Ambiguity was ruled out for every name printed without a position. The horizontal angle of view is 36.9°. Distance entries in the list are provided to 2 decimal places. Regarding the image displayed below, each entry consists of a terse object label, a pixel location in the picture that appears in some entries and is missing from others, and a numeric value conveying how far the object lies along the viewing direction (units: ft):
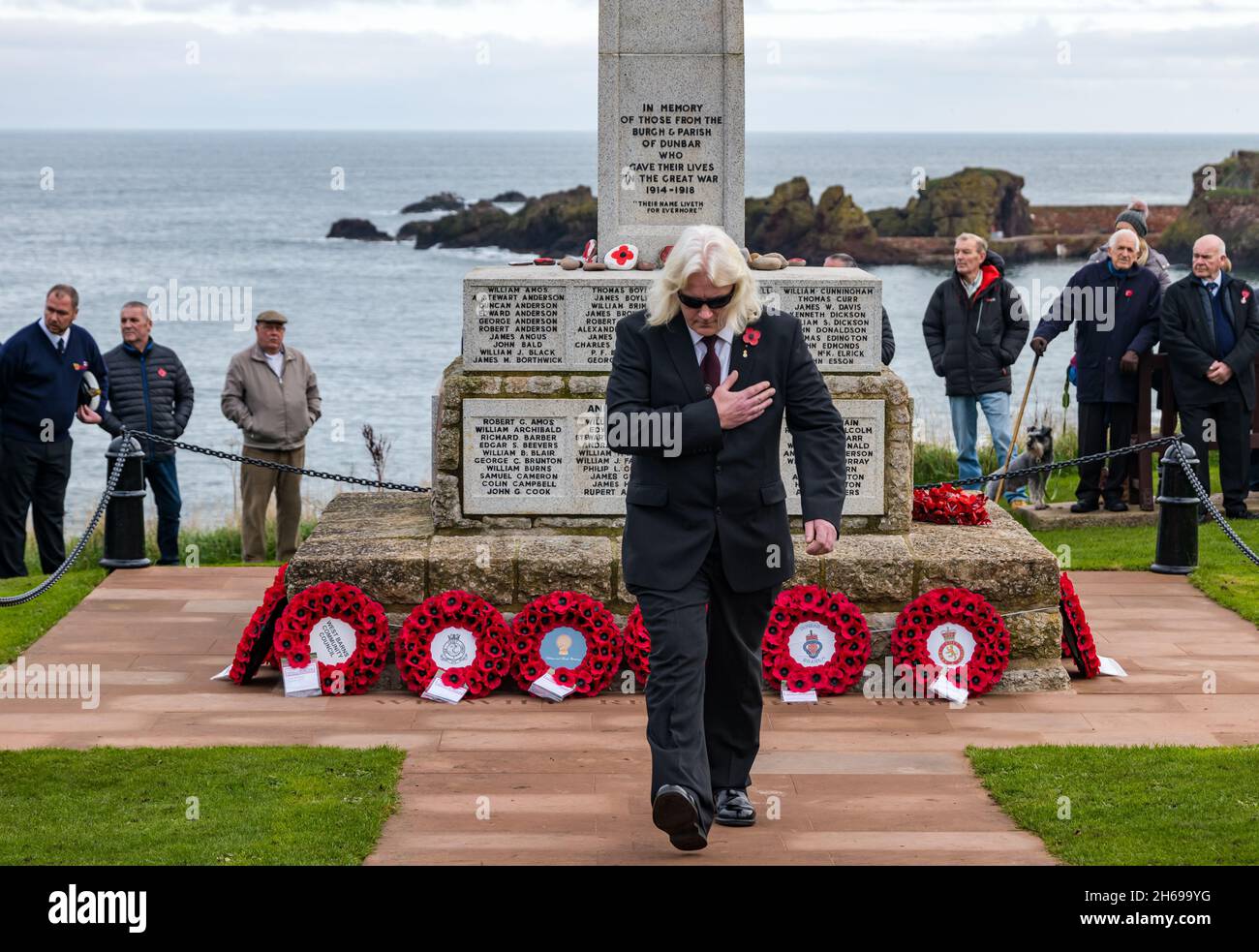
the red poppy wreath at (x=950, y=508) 31.76
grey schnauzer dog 43.29
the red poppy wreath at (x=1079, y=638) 29.12
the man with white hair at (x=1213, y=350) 40.63
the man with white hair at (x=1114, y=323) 41.88
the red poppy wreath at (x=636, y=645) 28.30
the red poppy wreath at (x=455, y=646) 28.09
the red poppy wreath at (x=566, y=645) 28.12
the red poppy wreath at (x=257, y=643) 28.66
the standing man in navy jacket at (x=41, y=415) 39.68
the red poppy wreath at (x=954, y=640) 28.17
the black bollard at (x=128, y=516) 36.22
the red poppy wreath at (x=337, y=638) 28.25
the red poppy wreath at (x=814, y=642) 28.12
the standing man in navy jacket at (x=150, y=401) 41.42
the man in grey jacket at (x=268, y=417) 41.52
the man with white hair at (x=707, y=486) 19.84
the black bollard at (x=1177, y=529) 36.09
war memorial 28.91
